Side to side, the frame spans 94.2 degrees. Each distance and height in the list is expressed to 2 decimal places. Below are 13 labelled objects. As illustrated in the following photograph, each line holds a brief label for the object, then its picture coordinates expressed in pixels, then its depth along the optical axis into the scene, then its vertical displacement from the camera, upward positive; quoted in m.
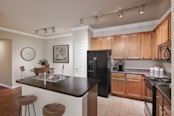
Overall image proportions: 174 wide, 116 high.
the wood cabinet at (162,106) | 1.11 -0.75
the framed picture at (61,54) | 4.70 +0.23
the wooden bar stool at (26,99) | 1.45 -0.77
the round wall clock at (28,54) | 4.26 +0.22
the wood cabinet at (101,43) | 3.39 +0.64
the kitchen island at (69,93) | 1.27 -0.68
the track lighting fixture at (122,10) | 2.03 +1.36
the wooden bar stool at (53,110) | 1.15 -0.79
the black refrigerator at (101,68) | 2.95 -0.41
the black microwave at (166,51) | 1.73 +0.15
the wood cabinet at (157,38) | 2.38 +0.61
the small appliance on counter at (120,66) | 3.18 -0.33
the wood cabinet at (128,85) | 2.66 -0.97
